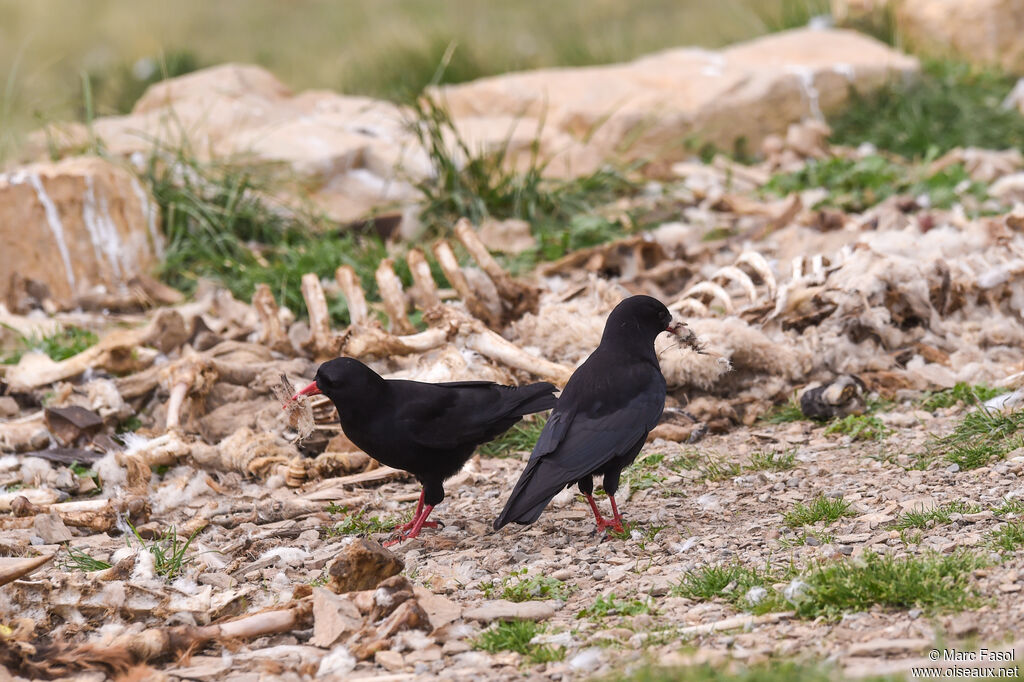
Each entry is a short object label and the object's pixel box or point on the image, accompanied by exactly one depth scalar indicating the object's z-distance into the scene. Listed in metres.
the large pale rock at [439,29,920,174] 20.45
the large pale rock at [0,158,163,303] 15.51
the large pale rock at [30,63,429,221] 18.11
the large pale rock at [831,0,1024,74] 26.42
